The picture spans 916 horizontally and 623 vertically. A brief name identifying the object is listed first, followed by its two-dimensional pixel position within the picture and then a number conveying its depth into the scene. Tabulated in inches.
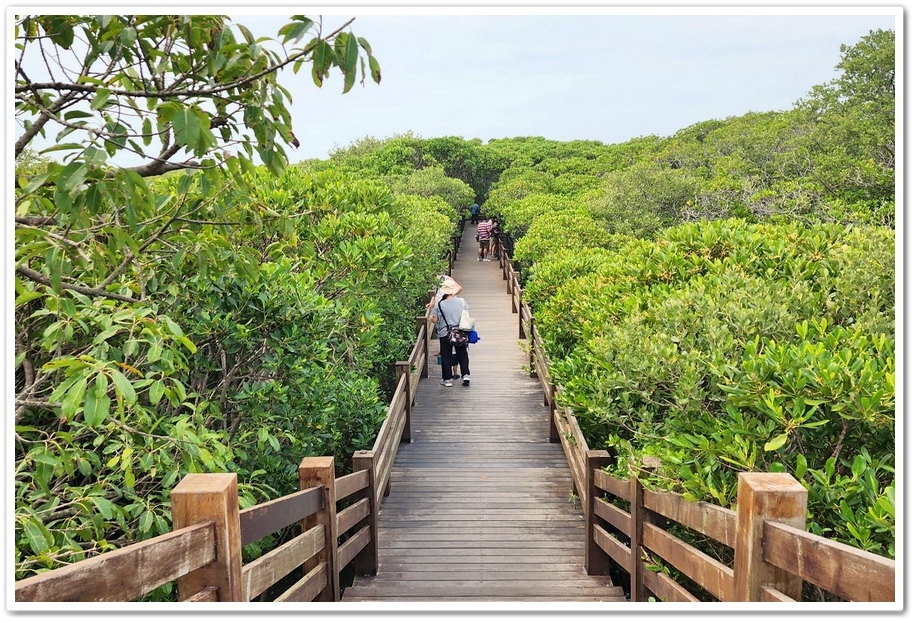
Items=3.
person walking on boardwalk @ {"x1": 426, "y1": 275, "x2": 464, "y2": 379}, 325.7
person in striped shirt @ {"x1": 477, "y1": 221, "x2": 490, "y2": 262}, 876.0
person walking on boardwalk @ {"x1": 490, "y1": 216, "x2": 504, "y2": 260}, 898.7
